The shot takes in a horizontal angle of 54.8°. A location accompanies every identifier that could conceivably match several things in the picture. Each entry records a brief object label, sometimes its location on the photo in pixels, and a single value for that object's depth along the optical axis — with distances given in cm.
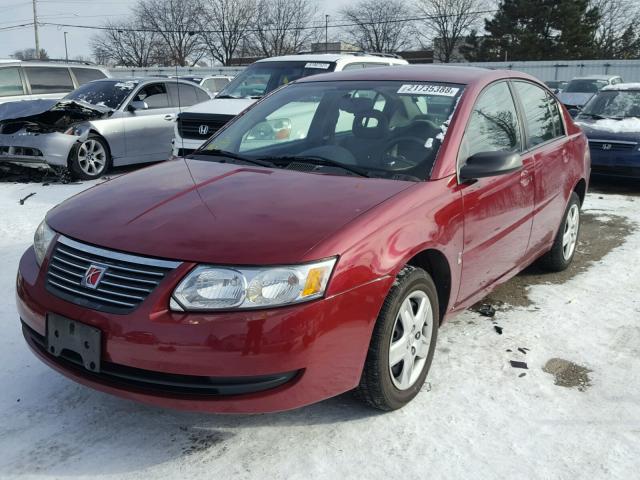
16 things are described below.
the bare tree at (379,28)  7231
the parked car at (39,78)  1141
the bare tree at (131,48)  7588
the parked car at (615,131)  853
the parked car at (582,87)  2120
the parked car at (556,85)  2832
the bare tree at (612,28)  5547
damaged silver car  894
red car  236
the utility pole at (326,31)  7131
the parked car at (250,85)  845
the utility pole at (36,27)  5834
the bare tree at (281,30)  7456
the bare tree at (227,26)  7312
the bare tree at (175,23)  7144
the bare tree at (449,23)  6762
